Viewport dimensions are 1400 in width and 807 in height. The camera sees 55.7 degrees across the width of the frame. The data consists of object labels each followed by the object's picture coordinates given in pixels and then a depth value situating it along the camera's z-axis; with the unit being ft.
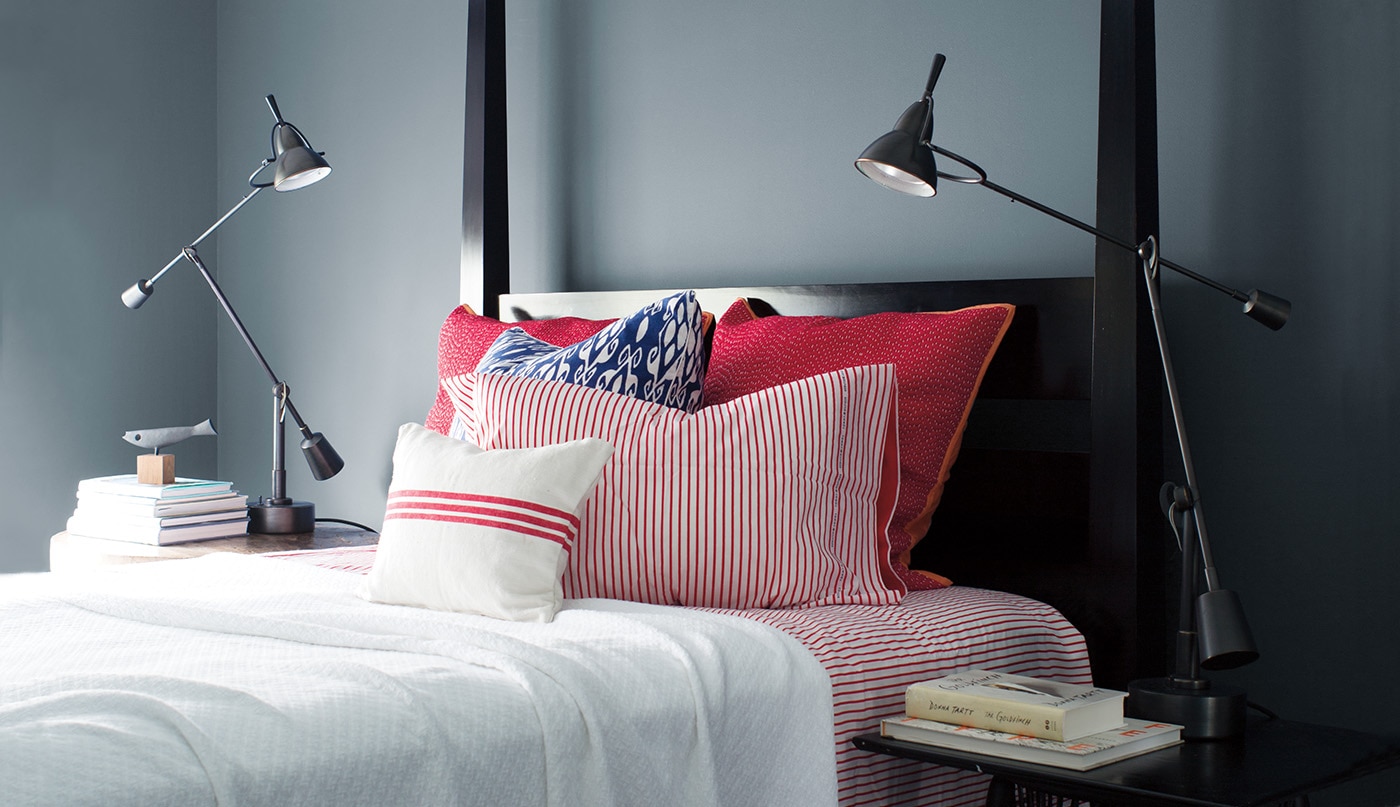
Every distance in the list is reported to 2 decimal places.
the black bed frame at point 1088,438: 6.11
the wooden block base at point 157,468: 9.02
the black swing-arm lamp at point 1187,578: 4.56
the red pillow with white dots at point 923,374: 6.41
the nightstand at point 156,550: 8.48
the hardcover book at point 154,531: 8.68
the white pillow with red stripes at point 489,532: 5.31
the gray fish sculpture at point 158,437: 9.21
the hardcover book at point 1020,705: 4.57
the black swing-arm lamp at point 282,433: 8.66
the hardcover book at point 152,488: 8.72
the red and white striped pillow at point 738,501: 5.66
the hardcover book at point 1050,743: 4.42
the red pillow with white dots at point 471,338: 7.84
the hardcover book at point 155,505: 8.71
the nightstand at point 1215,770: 4.20
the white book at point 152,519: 8.70
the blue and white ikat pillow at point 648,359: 6.45
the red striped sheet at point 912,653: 4.95
